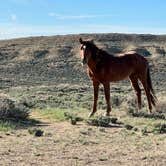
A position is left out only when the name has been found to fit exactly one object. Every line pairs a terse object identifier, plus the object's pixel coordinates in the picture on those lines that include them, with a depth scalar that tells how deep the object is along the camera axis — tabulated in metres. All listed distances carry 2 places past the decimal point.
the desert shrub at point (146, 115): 15.58
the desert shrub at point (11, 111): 14.11
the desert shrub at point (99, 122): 13.60
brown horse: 15.01
